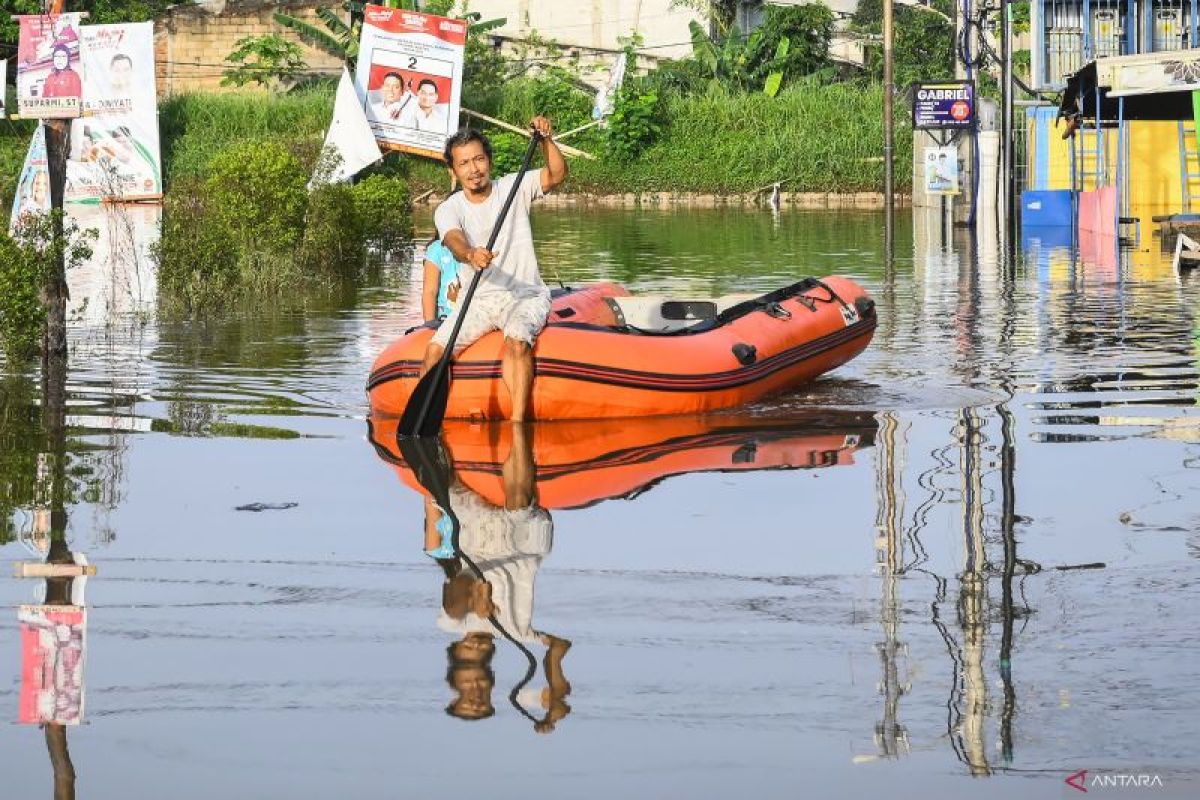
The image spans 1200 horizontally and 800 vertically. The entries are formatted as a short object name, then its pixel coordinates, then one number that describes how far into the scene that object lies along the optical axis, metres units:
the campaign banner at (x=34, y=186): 14.20
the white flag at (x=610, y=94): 47.06
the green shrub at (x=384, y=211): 27.22
